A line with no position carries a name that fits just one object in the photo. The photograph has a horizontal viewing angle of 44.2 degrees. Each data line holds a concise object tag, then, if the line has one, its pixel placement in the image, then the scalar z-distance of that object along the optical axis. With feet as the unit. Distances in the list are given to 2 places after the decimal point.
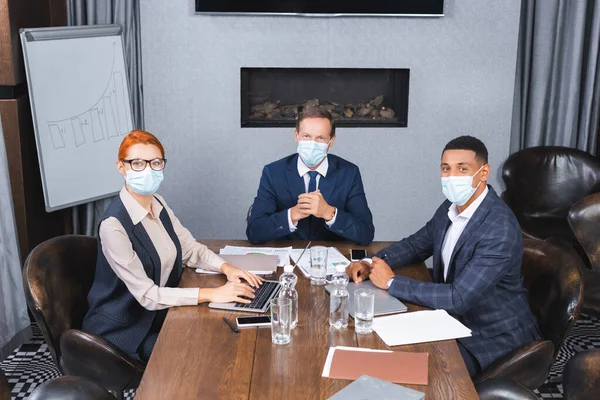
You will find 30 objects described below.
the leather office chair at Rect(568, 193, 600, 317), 10.28
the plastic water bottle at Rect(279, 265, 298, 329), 7.52
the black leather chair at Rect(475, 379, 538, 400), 6.59
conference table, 6.22
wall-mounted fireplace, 15.21
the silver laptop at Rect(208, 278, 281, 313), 7.91
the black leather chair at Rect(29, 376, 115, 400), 6.57
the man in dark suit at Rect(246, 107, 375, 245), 10.32
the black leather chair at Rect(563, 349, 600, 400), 6.77
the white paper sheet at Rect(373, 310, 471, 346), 7.25
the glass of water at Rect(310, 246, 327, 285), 8.73
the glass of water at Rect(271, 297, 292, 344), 7.11
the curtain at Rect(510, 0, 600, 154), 15.37
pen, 7.40
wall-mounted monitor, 14.46
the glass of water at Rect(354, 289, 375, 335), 7.39
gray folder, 6.03
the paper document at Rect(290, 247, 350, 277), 9.12
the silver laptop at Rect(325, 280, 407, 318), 7.87
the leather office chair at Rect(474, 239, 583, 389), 7.75
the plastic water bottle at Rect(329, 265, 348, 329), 7.43
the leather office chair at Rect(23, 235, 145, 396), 8.02
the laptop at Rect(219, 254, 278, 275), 9.00
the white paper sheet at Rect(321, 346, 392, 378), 6.53
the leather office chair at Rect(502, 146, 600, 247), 13.73
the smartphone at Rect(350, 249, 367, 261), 9.57
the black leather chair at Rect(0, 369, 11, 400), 6.45
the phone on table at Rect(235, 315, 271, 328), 7.49
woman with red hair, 8.09
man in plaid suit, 8.02
